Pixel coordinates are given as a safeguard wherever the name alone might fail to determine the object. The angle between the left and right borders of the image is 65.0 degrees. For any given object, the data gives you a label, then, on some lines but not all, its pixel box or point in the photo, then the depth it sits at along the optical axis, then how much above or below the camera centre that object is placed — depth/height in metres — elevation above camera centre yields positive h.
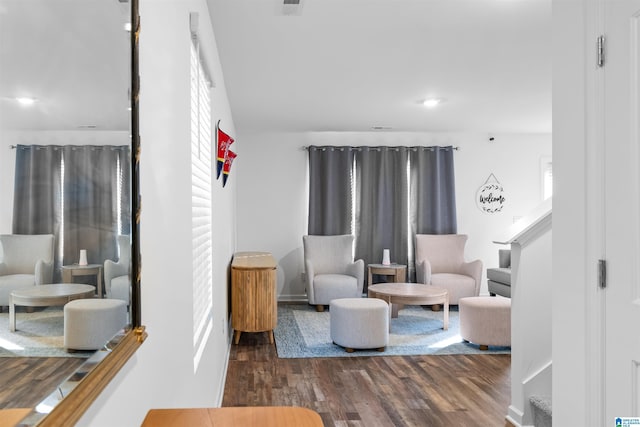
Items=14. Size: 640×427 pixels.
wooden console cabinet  4.86 -0.79
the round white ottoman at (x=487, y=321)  4.75 -1.02
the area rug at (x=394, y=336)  4.77 -1.29
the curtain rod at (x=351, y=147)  7.41 +1.02
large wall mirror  0.55 +0.05
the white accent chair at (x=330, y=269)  6.52 -0.74
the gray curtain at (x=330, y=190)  7.30 +0.38
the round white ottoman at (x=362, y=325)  4.70 -1.03
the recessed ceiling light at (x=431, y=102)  5.25 +1.20
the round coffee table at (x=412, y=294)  5.32 -0.85
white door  1.52 +0.02
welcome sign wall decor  7.72 +0.31
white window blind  2.46 +0.07
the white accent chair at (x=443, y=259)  6.88 -0.64
